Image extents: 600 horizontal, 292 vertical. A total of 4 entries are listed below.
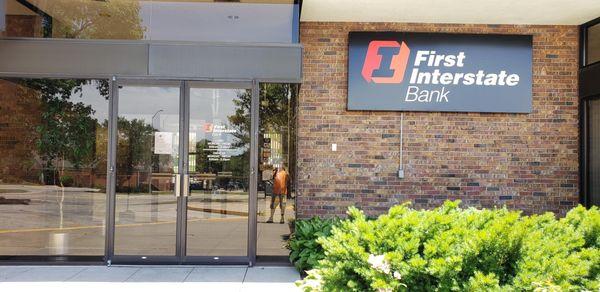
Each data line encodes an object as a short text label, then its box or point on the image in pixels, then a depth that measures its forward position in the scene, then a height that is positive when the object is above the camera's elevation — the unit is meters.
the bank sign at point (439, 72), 7.66 +1.38
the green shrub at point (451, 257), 3.56 -0.64
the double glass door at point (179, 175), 7.23 -0.18
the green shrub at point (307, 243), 6.60 -1.01
